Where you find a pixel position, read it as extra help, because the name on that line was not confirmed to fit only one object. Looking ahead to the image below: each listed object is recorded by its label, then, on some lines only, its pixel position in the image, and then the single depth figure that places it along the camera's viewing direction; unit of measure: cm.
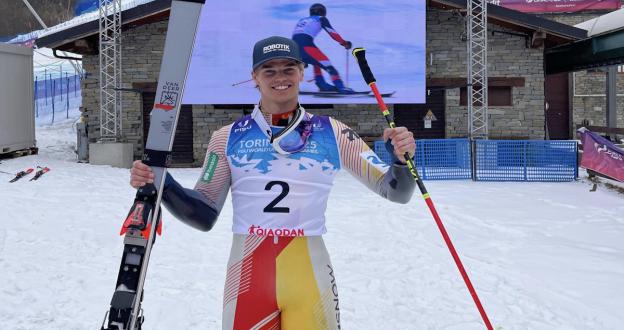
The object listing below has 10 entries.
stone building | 1628
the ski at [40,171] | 1127
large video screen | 1479
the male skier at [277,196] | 213
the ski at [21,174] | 1092
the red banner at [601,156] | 1046
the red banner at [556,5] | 2927
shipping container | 1399
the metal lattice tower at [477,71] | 1477
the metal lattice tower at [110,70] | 1496
